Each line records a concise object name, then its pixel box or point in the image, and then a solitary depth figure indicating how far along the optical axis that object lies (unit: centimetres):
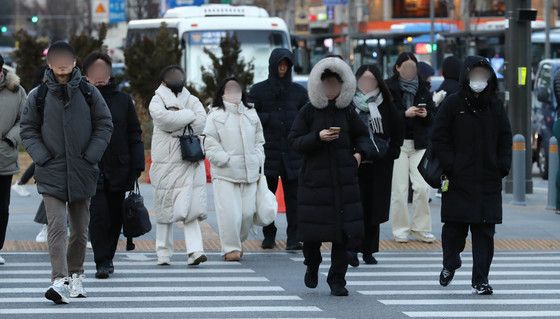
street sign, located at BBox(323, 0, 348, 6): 6909
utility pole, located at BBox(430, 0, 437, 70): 5234
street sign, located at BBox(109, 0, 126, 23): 7500
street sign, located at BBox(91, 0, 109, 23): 6494
